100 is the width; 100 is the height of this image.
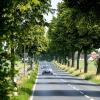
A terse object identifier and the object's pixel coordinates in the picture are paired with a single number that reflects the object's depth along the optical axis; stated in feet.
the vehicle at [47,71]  323.37
